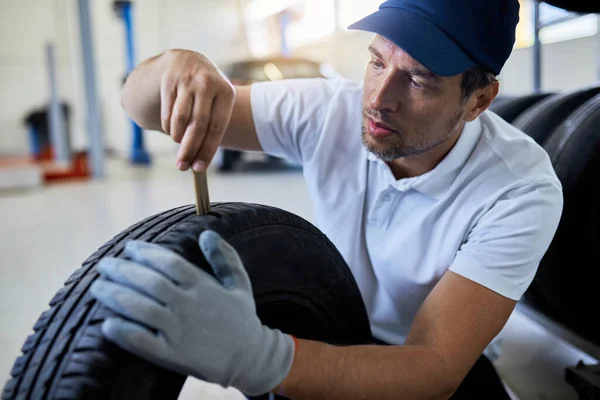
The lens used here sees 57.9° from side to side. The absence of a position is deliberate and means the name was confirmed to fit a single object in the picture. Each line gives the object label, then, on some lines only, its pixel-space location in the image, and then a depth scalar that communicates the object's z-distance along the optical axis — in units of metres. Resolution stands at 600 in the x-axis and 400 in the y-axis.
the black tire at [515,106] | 1.82
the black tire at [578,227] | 1.28
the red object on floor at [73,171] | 4.95
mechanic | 0.64
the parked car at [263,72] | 5.06
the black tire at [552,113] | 1.50
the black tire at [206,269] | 0.64
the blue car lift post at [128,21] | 5.75
